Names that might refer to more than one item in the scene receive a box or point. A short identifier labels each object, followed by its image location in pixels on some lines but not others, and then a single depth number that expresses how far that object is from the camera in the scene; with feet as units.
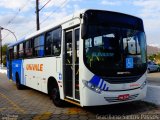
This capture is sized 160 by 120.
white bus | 15.25
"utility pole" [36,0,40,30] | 46.29
